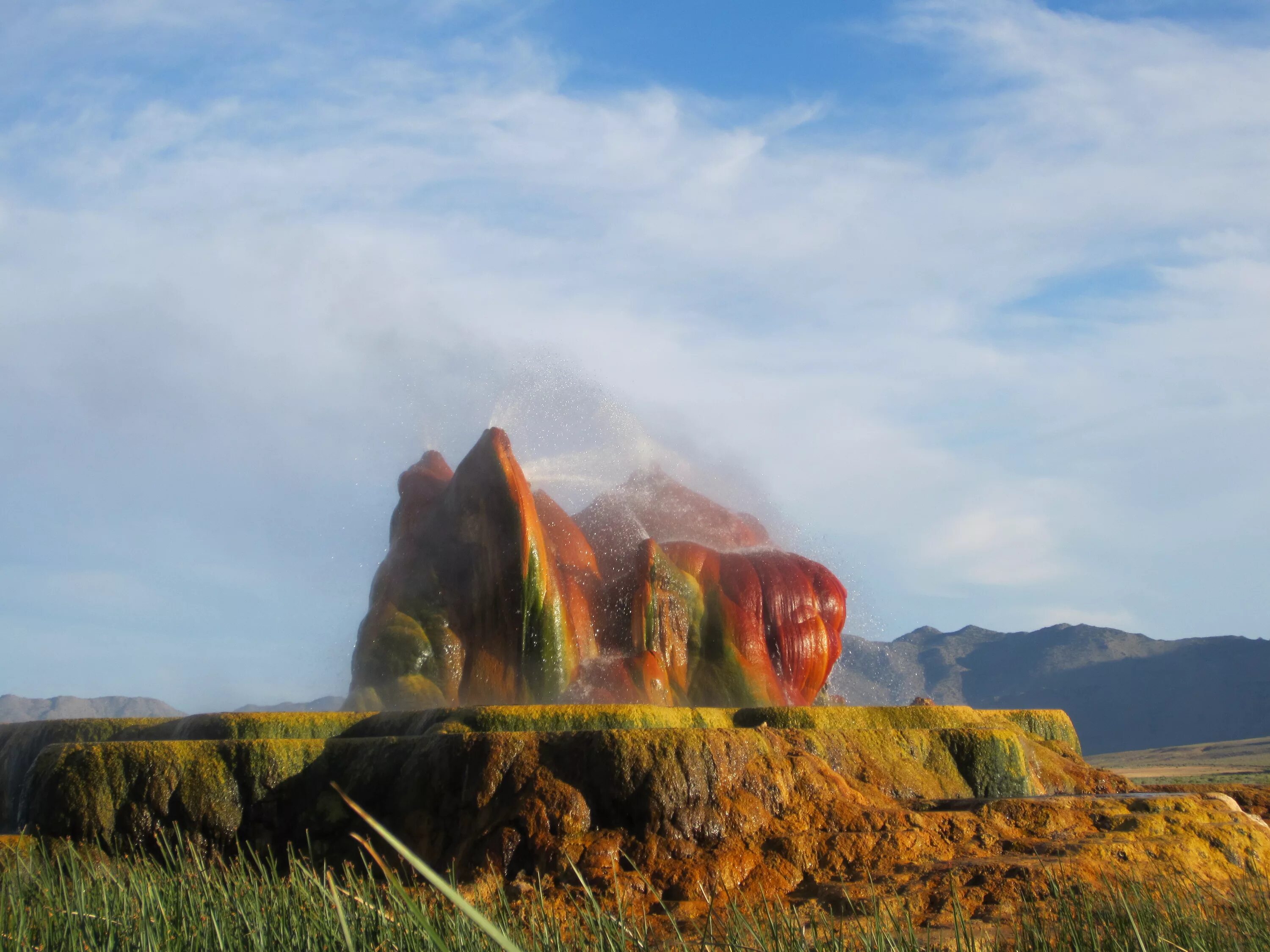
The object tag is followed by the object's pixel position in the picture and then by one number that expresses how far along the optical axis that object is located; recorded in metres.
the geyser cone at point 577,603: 18.62
